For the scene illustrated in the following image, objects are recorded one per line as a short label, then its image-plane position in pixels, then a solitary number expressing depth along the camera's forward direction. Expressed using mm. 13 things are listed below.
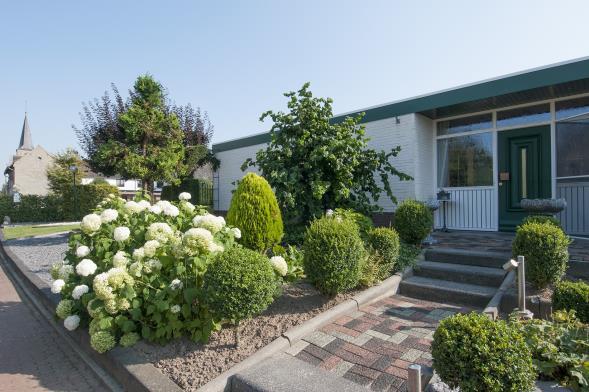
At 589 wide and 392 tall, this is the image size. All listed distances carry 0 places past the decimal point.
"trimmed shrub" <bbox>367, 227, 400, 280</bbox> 4773
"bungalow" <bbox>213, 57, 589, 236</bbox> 6598
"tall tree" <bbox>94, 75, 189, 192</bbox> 10484
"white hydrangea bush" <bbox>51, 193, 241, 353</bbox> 3141
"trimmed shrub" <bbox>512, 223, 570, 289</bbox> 3816
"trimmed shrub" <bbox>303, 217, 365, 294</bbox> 3822
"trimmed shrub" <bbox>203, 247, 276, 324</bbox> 2889
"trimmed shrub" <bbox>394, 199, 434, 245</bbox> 5758
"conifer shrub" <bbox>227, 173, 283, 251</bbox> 5145
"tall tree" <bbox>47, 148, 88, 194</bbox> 22828
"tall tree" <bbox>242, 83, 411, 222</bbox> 6945
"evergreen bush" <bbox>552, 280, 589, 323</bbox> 3066
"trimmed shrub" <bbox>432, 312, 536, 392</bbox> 2078
